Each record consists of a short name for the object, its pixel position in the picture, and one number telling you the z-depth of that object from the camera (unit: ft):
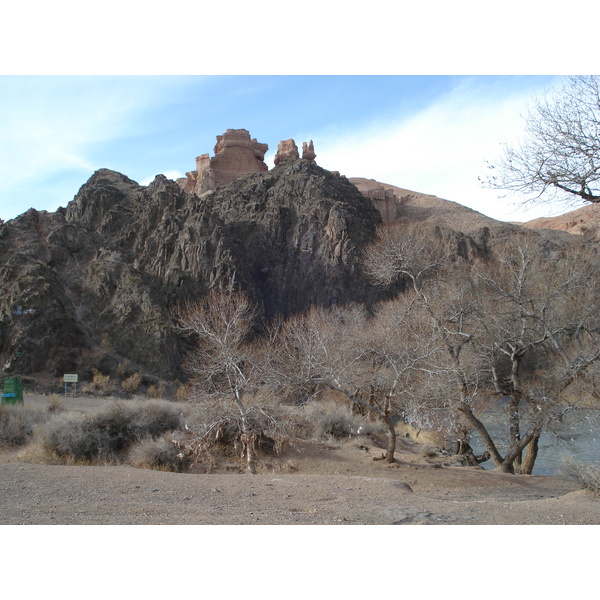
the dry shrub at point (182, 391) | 111.55
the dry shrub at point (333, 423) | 66.25
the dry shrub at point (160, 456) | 49.11
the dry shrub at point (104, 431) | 49.26
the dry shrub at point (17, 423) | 52.70
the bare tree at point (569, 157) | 29.86
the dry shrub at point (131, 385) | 123.03
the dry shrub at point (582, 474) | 30.99
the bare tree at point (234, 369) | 47.37
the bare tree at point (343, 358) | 51.65
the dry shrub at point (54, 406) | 65.39
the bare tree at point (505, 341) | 45.96
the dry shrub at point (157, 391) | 114.88
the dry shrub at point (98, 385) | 115.63
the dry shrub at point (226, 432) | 48.32
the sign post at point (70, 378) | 95.78
